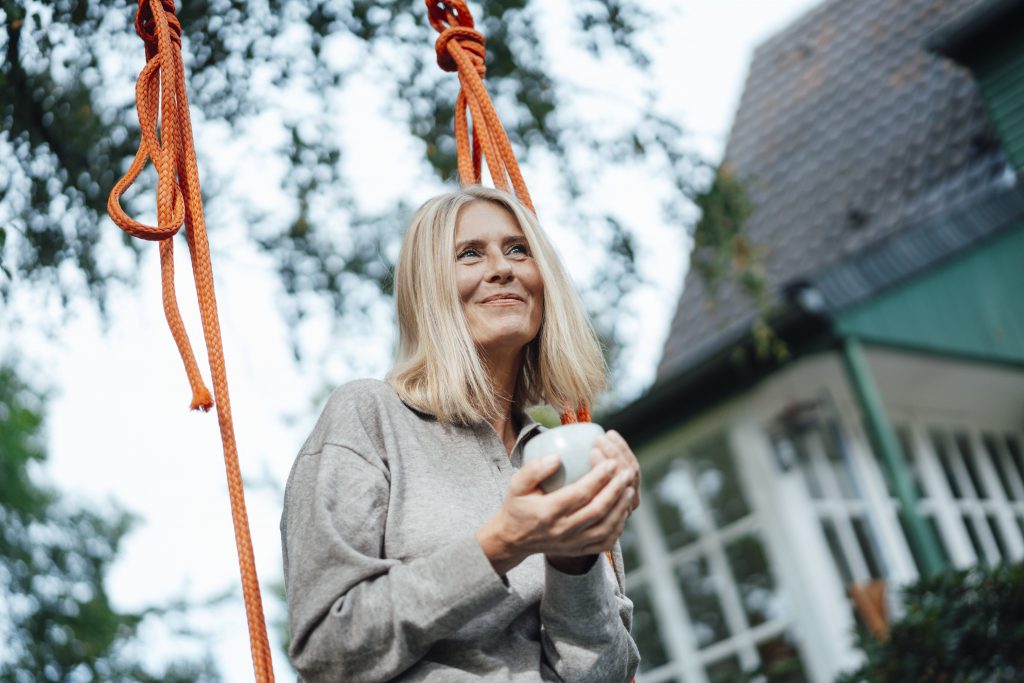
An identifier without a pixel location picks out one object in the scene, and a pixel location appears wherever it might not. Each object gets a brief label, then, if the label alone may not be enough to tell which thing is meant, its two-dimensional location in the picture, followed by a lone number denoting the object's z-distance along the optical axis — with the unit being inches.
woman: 58.6
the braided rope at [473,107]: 90.2
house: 305.1
